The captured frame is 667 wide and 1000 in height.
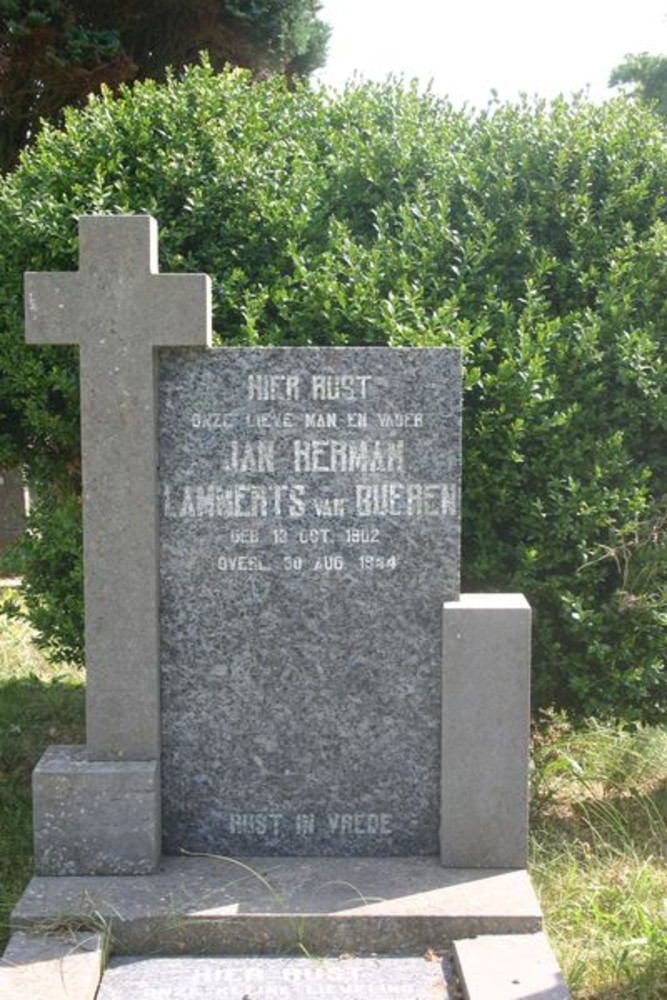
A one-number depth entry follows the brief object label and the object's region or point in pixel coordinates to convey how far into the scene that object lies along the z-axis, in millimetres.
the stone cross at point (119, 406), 3773
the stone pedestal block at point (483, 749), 3793
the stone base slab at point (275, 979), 3180
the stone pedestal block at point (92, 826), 3756
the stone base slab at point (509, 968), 3078
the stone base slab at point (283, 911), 3426
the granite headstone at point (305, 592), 3846
